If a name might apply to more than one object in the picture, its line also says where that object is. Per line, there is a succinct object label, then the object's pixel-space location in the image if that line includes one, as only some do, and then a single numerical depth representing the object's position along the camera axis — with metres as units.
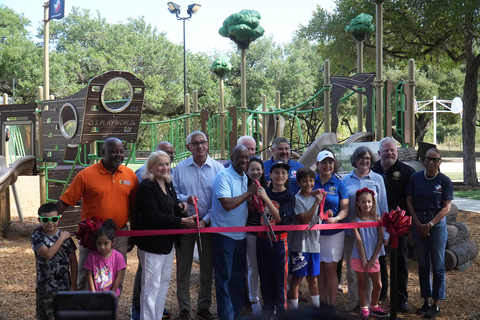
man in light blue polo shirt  4.37
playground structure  8.05
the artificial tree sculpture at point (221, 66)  12.28
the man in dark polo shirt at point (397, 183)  5.09
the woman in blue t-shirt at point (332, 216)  4.71
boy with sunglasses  3.97
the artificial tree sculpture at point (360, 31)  10.44
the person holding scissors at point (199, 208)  4.70
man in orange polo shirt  4.17
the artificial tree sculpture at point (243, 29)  9.86
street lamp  22.27
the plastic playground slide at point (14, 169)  8.62
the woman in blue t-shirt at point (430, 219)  4.82
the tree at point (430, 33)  14.09
